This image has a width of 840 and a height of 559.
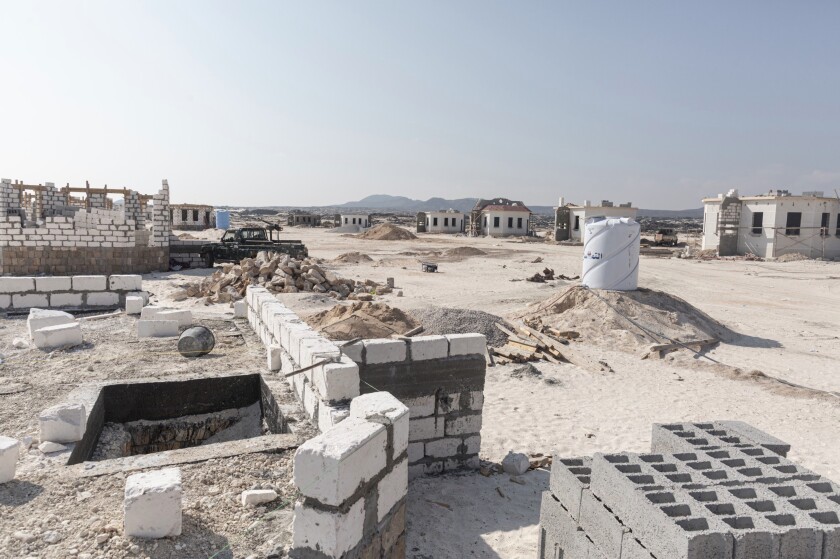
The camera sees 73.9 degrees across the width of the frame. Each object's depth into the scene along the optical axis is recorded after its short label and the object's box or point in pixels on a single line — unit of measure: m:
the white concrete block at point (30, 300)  11.21
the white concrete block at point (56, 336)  7.97
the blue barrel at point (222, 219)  55.75
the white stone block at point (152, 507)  3.43
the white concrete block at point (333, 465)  3.26
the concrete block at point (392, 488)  3.91
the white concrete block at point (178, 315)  9.25
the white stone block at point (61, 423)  4.64
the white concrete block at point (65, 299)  11.61
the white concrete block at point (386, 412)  4.04
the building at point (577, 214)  45.94
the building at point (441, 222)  62.81
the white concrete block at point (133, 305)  10.66
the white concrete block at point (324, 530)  3.28
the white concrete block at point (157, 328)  8.78
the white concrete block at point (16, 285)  11.06
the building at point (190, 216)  51.97
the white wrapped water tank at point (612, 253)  13.82
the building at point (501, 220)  55.16
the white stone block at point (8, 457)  3.99
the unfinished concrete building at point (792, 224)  35.28
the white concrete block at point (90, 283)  11.80
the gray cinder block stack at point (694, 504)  2.94
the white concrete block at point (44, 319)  8.56
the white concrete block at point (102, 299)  11.95
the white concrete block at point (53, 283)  11.51
